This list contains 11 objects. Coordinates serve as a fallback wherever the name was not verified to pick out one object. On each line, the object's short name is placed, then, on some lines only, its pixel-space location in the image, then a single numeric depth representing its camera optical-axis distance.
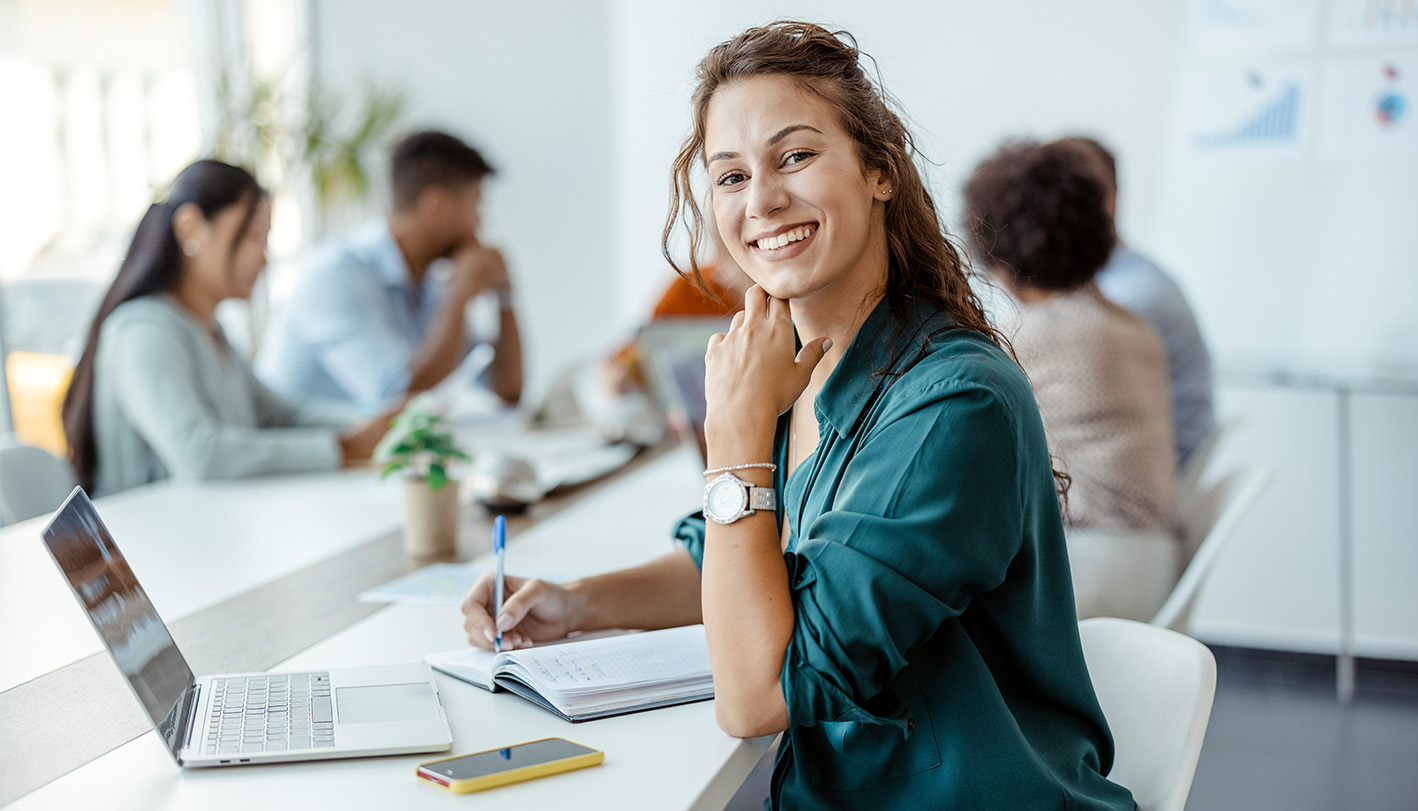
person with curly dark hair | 2.21
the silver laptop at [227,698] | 1.03
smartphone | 1.01
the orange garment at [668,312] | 3.28
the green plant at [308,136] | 4.61
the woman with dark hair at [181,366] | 2.45
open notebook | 1.18
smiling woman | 1.01
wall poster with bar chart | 3.38
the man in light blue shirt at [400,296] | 3.53
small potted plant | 1.88
